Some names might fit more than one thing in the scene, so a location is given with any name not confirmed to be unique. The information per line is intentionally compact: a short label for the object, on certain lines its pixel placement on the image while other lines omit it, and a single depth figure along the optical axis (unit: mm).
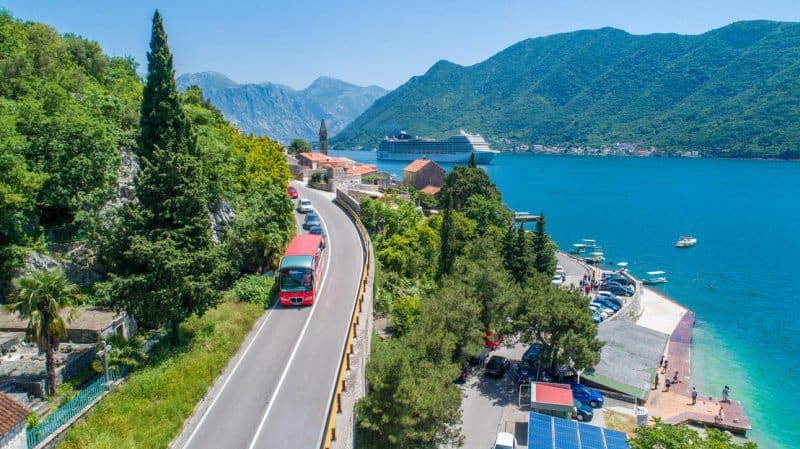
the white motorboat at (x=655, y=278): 55812
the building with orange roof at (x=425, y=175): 84500
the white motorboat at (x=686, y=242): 71562
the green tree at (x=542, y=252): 44812
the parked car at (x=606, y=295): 44656
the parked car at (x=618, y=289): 46906
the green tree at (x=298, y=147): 115812
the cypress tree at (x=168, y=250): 17391
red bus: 23594
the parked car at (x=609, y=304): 42562
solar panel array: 21141
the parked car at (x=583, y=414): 25328
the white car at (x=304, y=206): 44906
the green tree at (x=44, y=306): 14875
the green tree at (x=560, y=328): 26625
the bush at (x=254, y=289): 24017
